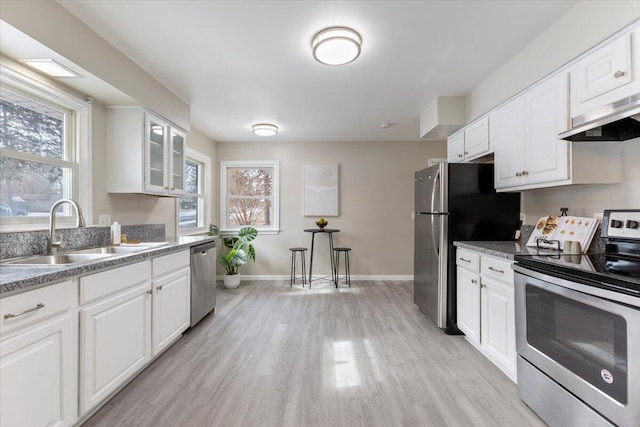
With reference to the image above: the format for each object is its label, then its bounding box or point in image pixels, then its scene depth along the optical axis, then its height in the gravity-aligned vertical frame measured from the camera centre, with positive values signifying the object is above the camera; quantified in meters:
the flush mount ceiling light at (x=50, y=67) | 1.88 +0.97
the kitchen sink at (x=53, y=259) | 1.72 -0.29
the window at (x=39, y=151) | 1.92 +0.46
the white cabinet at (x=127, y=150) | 2.65 +0.58
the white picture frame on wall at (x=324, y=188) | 5.22 +0.46
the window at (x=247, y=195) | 5.32 +0.35
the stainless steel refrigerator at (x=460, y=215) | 2.85 +0.00
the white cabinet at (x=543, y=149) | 1.91 +0.46
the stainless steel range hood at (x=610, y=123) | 1.47 +0.51
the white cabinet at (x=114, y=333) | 1.60 -0.72
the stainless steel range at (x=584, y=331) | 1.21 -0.56
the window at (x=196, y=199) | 4.39 +0.25
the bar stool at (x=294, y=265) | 4.80 -0.86
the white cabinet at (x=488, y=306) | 2.05 -0.72
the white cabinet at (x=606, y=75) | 1.47 +0.76
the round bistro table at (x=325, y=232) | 4.80 -0.37
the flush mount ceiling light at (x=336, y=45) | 2.07 +1.22
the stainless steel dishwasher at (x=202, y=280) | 2.96 -0.71
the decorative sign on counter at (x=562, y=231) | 1.97 -0.12
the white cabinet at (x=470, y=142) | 2.86 +0.77
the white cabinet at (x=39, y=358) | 1.20 -0.64
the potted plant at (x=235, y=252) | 4.67 -0.62
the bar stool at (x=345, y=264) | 4.83 -0.86
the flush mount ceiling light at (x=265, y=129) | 4.15 +1.22
